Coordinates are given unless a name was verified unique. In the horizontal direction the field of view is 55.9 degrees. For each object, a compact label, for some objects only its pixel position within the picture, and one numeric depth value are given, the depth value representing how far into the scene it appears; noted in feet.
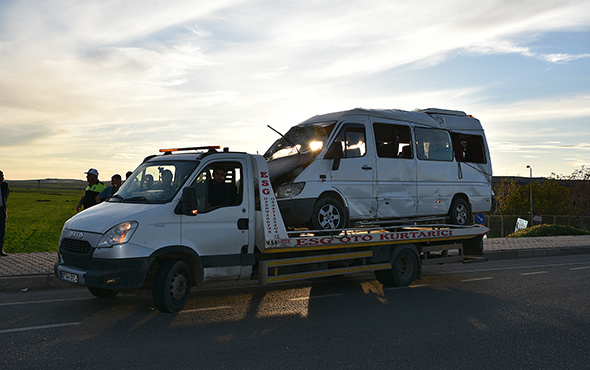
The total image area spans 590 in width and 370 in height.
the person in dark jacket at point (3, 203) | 40.45
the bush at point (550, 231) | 90.40
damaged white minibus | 29.50
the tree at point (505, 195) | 232.53
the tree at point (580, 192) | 238.07
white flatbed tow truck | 22.17
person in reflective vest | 37.68
